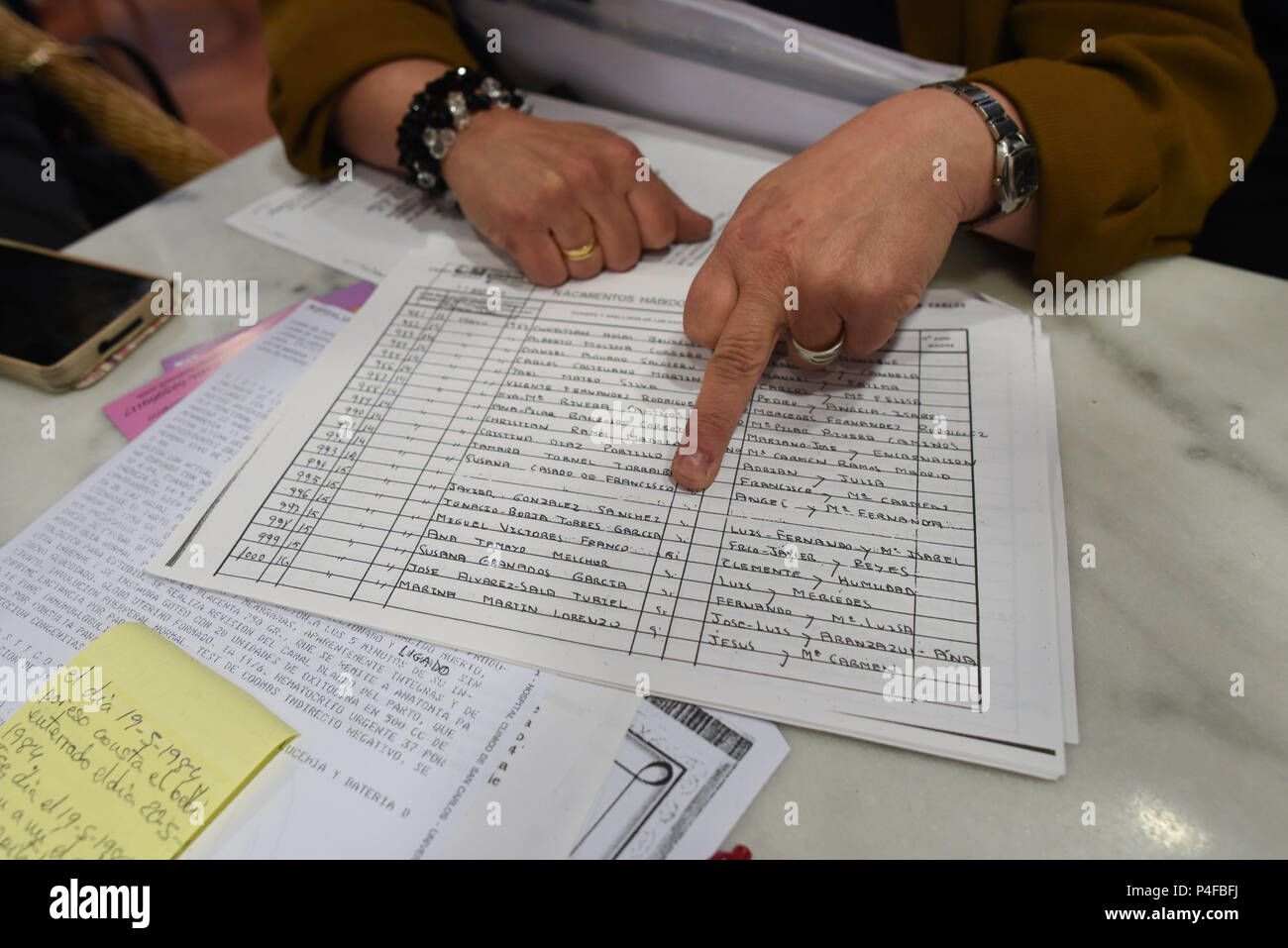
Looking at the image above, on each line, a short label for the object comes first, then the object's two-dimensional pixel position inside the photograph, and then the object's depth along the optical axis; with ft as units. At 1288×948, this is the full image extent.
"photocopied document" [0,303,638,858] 1.20
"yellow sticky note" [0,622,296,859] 1.20
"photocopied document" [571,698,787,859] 1.17
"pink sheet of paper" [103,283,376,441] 1.91
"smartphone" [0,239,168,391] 1.96
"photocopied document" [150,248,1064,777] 1.29
